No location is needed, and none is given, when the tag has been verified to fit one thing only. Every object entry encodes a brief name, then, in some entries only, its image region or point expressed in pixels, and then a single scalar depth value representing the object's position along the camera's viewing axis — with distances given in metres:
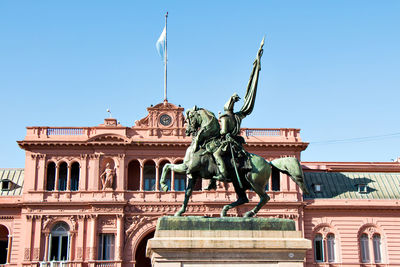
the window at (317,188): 53.28
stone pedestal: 13.93
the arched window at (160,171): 51.68
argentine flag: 54.91
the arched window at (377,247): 51.22
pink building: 49.22
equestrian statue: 15.69
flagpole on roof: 53.52
